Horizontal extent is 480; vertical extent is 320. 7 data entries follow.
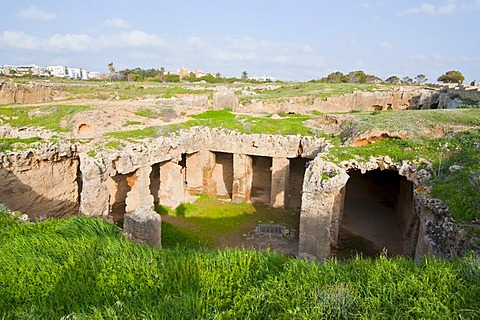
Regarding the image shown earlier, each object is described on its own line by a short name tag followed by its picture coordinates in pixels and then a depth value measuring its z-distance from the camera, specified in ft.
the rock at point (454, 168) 31.33
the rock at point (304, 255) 30.21
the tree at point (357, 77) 194.03
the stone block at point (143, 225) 29.22
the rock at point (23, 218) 21.43
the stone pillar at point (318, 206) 33.76
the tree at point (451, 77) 182.29
